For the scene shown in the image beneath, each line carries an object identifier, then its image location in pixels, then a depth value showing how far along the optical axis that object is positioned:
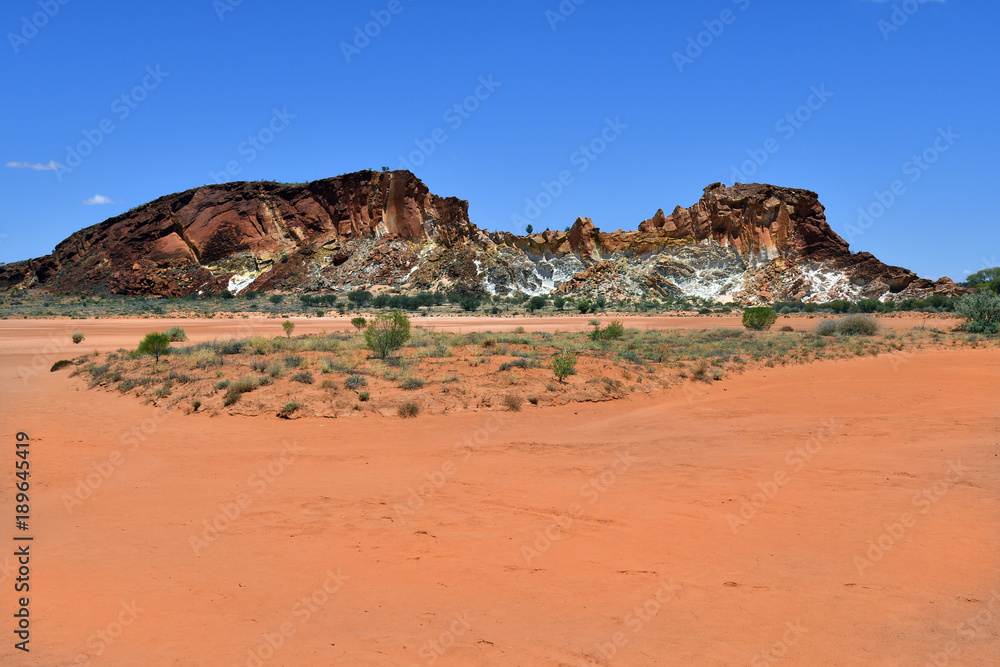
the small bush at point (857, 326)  27.55
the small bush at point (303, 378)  13.91
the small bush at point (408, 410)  12.36
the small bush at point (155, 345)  17.47
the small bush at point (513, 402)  13.22
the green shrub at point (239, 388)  12.79
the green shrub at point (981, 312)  29.30
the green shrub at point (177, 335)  25.19
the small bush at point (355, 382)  13.63
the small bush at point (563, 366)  15.15
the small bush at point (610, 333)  23.30
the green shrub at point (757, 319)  31.11
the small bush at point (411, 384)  13.81
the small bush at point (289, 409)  12.16
